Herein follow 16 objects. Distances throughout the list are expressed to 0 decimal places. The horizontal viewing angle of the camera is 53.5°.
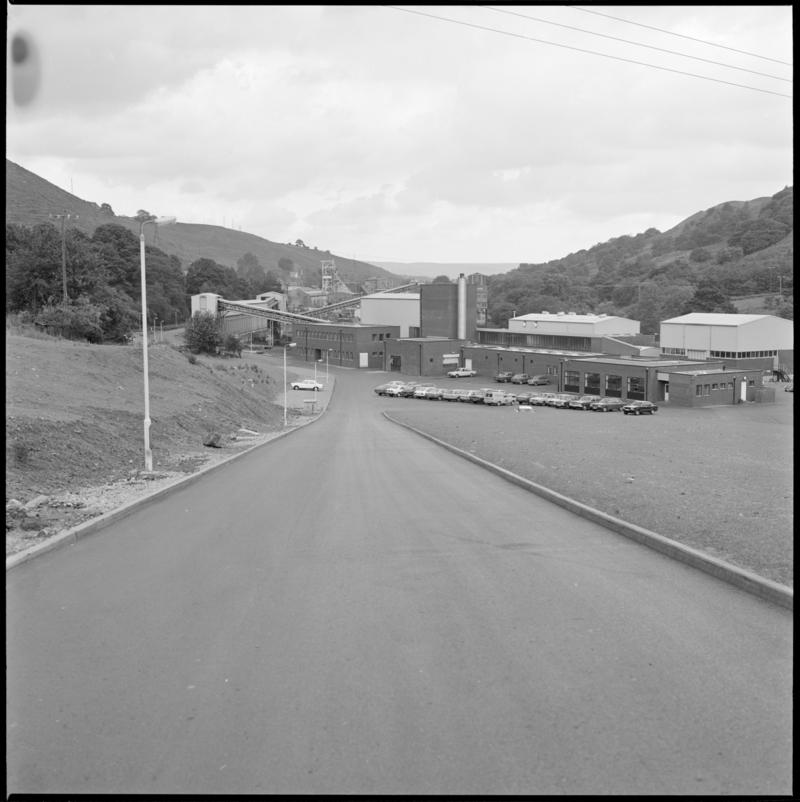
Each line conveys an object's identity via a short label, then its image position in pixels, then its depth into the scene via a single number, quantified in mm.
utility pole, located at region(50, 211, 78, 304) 50375
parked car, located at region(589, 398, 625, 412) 59650
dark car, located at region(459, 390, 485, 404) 64562
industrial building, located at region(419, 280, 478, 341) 98375
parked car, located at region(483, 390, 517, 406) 62875
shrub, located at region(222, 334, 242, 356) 88875
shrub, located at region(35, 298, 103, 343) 47812
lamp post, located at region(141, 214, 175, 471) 18469
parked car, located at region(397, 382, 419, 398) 70188
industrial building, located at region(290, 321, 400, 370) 98625
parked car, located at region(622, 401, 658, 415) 56031
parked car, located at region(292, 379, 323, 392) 70962
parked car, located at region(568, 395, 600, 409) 59816
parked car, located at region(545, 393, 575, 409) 60688
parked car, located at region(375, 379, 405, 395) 71188
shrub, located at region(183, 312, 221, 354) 81625
